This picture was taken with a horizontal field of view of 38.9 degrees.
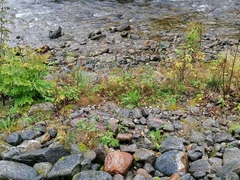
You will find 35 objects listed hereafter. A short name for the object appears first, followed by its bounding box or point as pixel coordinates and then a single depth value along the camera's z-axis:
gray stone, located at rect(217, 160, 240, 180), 3.41
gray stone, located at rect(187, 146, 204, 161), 4.02
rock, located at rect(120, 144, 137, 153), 4.12
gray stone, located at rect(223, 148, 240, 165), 3.86
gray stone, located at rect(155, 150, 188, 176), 3.77
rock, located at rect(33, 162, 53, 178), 3.78
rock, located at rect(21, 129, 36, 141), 4.45
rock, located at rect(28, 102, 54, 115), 5.06
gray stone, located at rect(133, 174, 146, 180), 3.64
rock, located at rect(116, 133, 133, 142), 4.32
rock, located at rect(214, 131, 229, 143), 4.35
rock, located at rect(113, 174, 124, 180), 3.69
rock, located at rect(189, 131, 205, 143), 4.36
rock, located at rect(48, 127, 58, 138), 4.53
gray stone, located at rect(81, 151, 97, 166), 3.85
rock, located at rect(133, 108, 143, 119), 4.88
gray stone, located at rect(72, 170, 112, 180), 3.56
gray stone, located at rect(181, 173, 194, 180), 3.49
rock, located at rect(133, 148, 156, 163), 3.93
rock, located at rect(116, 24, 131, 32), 10.61
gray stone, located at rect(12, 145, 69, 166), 3.93
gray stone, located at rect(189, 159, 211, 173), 3.77
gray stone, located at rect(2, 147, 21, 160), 4.02
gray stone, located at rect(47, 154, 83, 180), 3.68
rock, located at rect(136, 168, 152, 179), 3.76
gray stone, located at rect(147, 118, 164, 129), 4.59
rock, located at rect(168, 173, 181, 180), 3.54
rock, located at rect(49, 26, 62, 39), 10.24
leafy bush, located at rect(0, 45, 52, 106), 5.05
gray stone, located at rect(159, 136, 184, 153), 4.12
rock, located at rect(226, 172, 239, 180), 3.27
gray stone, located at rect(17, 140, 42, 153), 4.21
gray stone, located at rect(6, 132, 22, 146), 4.38
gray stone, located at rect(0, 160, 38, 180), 3.66
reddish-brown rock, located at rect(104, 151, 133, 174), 3.77
